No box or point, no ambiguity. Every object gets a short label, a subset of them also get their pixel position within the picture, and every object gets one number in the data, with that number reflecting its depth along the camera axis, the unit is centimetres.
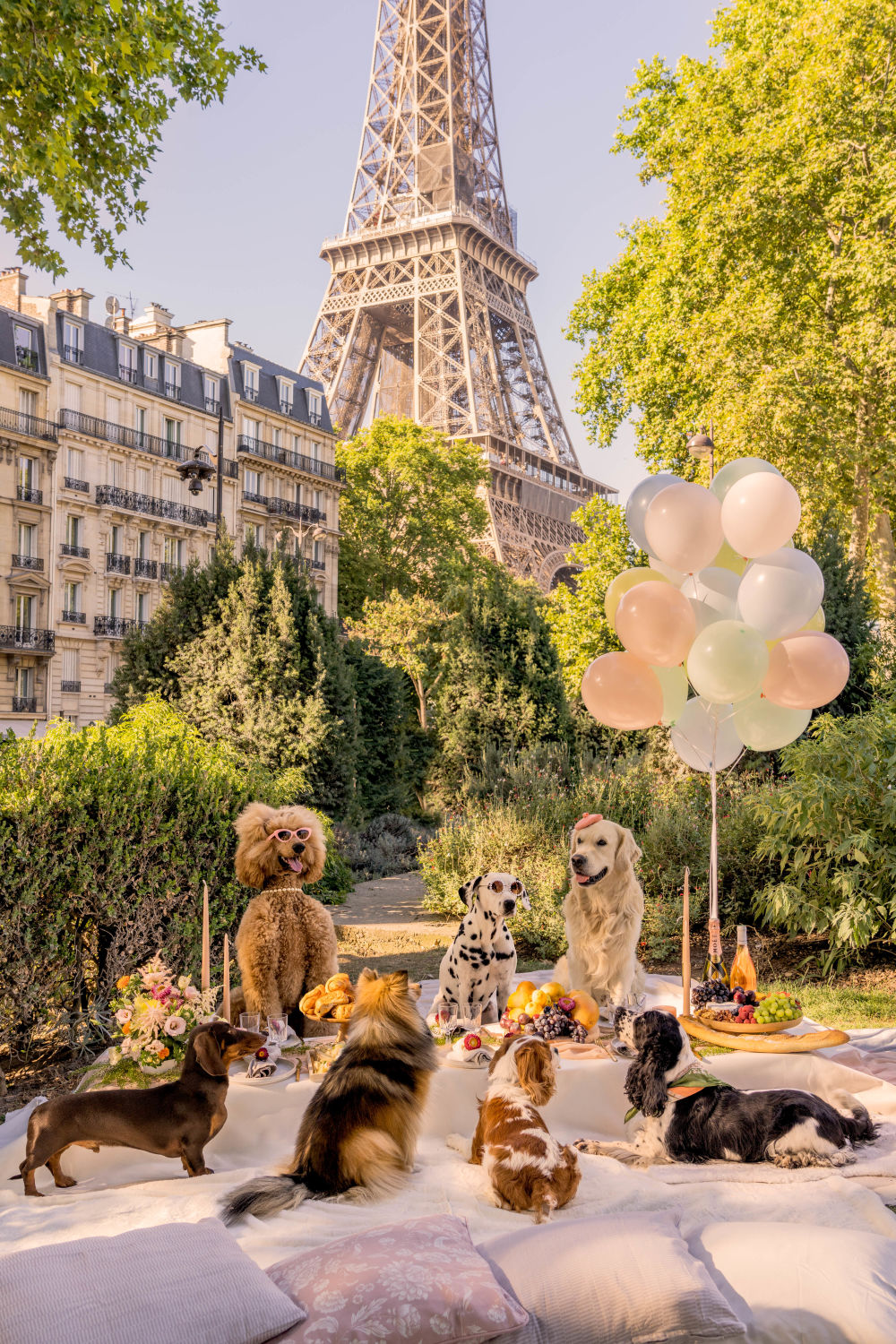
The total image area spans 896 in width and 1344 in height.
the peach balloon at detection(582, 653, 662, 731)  554
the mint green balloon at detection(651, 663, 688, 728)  579
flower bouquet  375
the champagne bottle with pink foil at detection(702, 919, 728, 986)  469
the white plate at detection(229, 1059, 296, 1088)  369
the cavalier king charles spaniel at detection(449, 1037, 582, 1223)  304
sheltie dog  298
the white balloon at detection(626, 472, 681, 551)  579
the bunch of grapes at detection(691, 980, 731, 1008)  447
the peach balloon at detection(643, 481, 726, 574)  524
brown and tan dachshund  308
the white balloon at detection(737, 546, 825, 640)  507
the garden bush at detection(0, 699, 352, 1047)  488
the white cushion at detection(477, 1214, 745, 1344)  208
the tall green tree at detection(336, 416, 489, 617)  3394
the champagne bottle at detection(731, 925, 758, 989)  451
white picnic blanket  291
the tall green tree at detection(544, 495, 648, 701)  1666
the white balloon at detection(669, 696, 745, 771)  585
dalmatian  417
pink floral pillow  197
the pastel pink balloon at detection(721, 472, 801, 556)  501
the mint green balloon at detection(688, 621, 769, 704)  485
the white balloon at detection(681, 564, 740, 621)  574
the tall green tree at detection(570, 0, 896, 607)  1334
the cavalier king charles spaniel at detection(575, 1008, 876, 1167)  330
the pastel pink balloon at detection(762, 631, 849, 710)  504
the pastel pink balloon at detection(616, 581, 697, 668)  512
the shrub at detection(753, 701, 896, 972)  684
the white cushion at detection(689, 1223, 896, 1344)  209
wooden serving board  400
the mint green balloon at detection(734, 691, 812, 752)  558
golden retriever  428
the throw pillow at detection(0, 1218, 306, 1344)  189
